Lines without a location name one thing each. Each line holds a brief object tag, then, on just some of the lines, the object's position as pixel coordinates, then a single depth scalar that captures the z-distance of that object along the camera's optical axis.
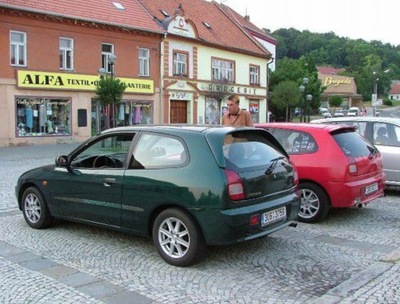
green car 4.96
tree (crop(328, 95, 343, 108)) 90.31
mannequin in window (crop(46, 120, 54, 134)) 24.59
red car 7.02
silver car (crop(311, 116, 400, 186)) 9.41
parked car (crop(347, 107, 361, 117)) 62.50
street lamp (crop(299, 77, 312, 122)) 46.64
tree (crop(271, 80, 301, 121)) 42.19
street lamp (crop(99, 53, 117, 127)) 22.58
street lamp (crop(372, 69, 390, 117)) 44.43
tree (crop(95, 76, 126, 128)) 22.47
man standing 8.65
